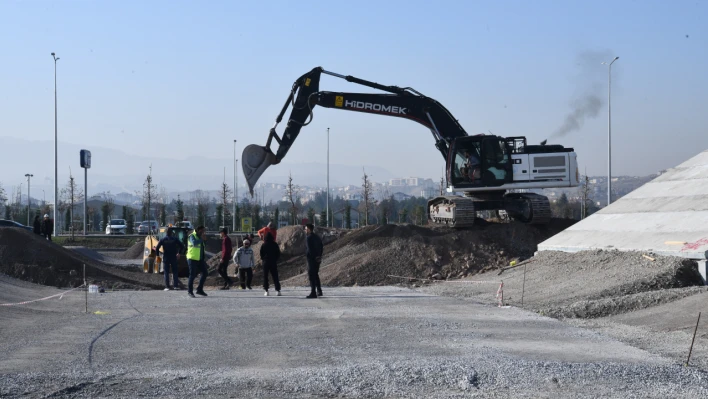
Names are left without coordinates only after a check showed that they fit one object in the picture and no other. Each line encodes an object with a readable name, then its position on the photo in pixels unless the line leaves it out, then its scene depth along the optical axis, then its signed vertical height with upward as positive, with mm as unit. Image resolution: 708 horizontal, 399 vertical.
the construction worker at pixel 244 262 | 22078 -1648
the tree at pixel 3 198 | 69706 +621
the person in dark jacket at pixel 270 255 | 18453 -1210
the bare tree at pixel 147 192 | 65750 +1160
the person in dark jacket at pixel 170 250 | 21239 -1245
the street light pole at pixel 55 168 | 51000 +2513
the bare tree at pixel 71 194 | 67438 +1006
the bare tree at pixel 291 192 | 60612 +1044
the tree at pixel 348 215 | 66394 -942
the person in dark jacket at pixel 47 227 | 37166 -1077
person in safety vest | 18938 -1263
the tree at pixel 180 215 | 59225 -821
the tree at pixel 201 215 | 66081 -904
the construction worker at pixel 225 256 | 22070 -1510
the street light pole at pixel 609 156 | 44494 +2704
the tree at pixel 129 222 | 66812 -1505
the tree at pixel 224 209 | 66438 -407
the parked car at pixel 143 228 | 62325 -1901
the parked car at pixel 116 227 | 62281 -1791
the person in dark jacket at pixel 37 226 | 37531 -1040
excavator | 27250 +1858
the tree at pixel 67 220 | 68688 -1389
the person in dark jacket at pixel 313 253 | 17875 -1136
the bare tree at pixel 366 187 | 61225 +1398
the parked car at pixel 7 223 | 42888 -1016
